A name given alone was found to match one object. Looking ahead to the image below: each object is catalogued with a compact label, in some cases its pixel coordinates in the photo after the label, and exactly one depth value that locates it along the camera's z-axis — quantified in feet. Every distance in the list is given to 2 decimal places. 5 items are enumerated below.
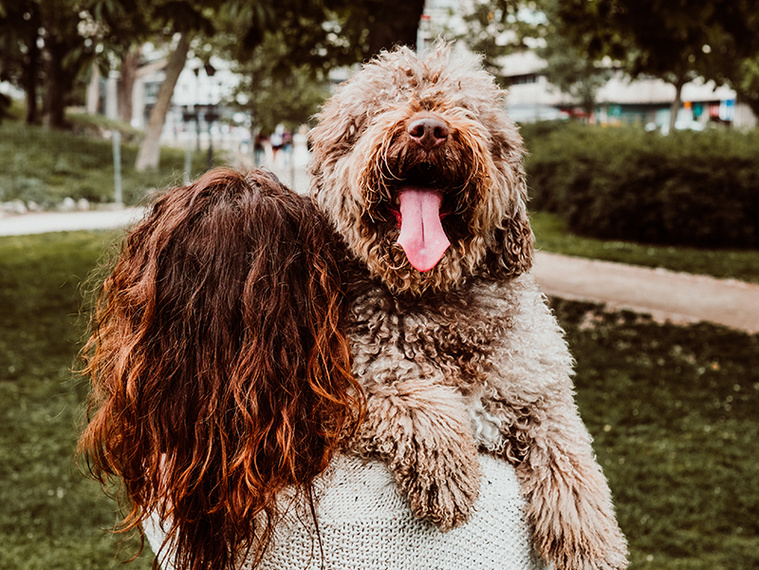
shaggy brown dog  5.43
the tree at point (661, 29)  22.54
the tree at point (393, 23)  19.79
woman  5.18
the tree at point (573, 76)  101.14
